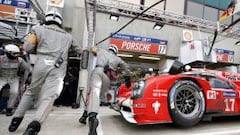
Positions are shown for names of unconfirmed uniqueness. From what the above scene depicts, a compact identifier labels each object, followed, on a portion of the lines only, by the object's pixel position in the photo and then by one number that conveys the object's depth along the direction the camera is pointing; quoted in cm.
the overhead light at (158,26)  1030
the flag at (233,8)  663
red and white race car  343
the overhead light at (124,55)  1081
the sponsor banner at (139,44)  1025
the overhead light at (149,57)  1131
